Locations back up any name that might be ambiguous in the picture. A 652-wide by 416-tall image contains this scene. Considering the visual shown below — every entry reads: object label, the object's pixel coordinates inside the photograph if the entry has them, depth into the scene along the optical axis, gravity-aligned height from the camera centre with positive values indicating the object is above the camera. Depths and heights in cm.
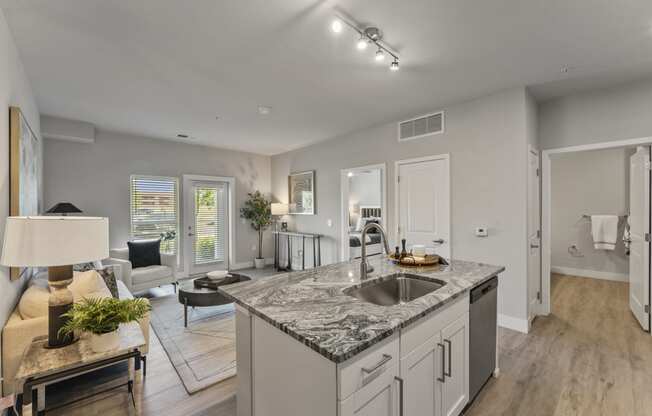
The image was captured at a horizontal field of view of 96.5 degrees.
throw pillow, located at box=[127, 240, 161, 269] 439 -68
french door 564 -34
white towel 491 -43
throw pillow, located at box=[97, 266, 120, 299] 292 -72
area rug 238 -133
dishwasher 191 -89
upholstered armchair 394 -91
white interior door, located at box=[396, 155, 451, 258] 375 +6
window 506 +0
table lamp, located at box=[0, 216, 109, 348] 145 -19
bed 565 -61
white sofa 183 -83
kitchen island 109 -62
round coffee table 313 -92
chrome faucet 186 -25
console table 568 -79
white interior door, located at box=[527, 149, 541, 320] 322 -34
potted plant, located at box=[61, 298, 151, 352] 165 -64
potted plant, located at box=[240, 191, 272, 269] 634 -12
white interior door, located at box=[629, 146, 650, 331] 300 -30
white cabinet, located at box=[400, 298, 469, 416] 135 -82
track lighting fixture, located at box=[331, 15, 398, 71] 201 +128
